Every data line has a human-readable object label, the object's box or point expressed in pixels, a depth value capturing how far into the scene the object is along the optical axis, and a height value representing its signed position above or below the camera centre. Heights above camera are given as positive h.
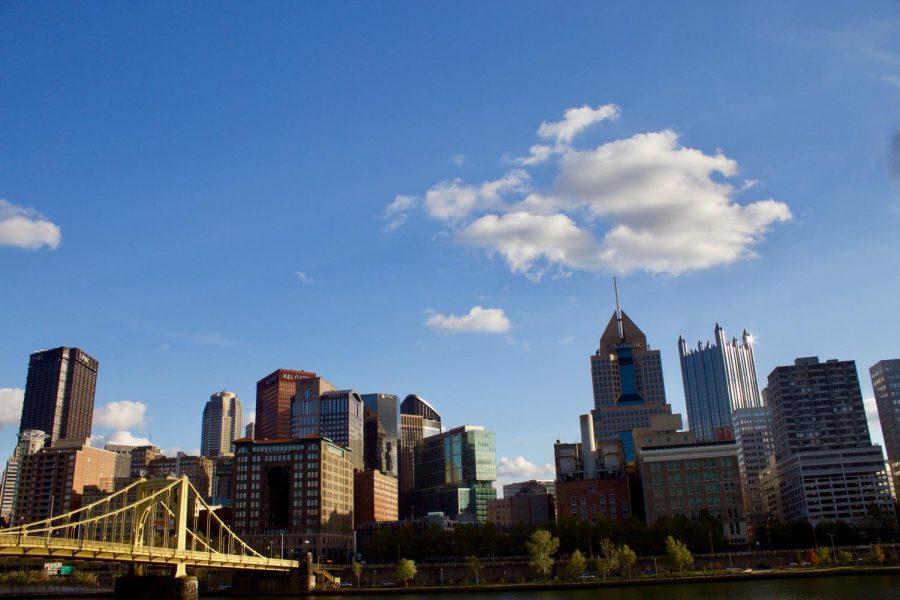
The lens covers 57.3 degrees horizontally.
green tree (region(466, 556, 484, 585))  147.50 -0.79
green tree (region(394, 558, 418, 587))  145.50 -1.14
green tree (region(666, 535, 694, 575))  137.25 -0.36
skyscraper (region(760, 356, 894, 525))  193.88 +8.01
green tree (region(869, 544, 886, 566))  136.50 -1.58
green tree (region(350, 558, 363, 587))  155.62 -0.74
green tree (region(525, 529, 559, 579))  141.48 +1.30
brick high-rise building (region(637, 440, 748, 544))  182.00 +15.23
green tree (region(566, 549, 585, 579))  136.62 -1.37
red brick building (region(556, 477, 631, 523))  197.50 +10.61
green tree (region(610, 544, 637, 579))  139.75 -0.35
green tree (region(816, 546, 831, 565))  141.62 -1.17
